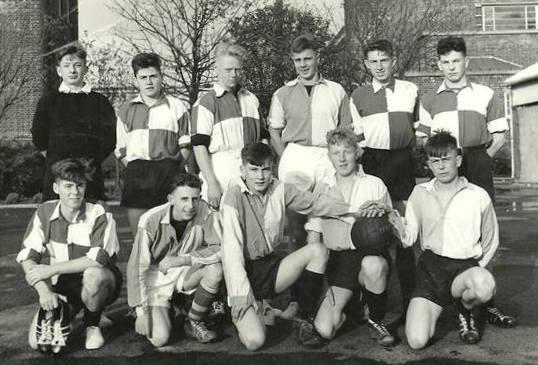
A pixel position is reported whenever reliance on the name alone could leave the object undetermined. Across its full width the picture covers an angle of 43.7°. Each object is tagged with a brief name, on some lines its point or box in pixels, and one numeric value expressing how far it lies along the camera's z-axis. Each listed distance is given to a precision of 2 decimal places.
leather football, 4.59
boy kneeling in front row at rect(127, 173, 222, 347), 4.75
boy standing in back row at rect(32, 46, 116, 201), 5.48
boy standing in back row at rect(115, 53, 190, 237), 5.43
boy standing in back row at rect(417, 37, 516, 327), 5.25
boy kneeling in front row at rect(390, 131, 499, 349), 4.57
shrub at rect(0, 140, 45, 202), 19.08
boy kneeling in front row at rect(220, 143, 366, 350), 4.57
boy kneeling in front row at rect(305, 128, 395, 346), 4.64
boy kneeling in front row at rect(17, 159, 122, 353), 4.64
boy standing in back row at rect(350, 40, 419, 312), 5.33
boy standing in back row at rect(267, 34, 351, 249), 5.33
